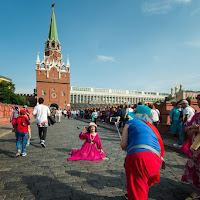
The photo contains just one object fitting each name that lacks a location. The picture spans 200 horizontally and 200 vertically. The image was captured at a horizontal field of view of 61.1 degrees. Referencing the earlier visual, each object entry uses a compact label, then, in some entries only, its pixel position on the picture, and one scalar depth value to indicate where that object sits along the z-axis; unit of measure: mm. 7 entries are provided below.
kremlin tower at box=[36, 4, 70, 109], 59112
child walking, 5096
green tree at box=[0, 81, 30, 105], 44844
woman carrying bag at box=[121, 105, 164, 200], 1988
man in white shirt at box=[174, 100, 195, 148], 5750
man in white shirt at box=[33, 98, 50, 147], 6332
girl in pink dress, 4887
